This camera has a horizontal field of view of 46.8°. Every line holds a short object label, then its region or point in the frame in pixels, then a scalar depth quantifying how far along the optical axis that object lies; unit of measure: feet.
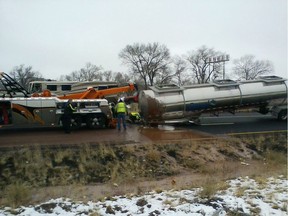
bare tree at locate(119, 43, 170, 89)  254.27
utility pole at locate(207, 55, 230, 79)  258.16
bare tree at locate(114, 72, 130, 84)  260.17
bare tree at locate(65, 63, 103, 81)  317.38
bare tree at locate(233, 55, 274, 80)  291.17
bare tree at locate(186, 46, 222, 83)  282.36
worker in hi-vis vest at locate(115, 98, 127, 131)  53.42
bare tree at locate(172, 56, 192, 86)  270.96
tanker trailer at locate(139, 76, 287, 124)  57.62
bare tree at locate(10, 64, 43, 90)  301.55
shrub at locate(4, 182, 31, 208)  25.07
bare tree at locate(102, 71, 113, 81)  305.53
